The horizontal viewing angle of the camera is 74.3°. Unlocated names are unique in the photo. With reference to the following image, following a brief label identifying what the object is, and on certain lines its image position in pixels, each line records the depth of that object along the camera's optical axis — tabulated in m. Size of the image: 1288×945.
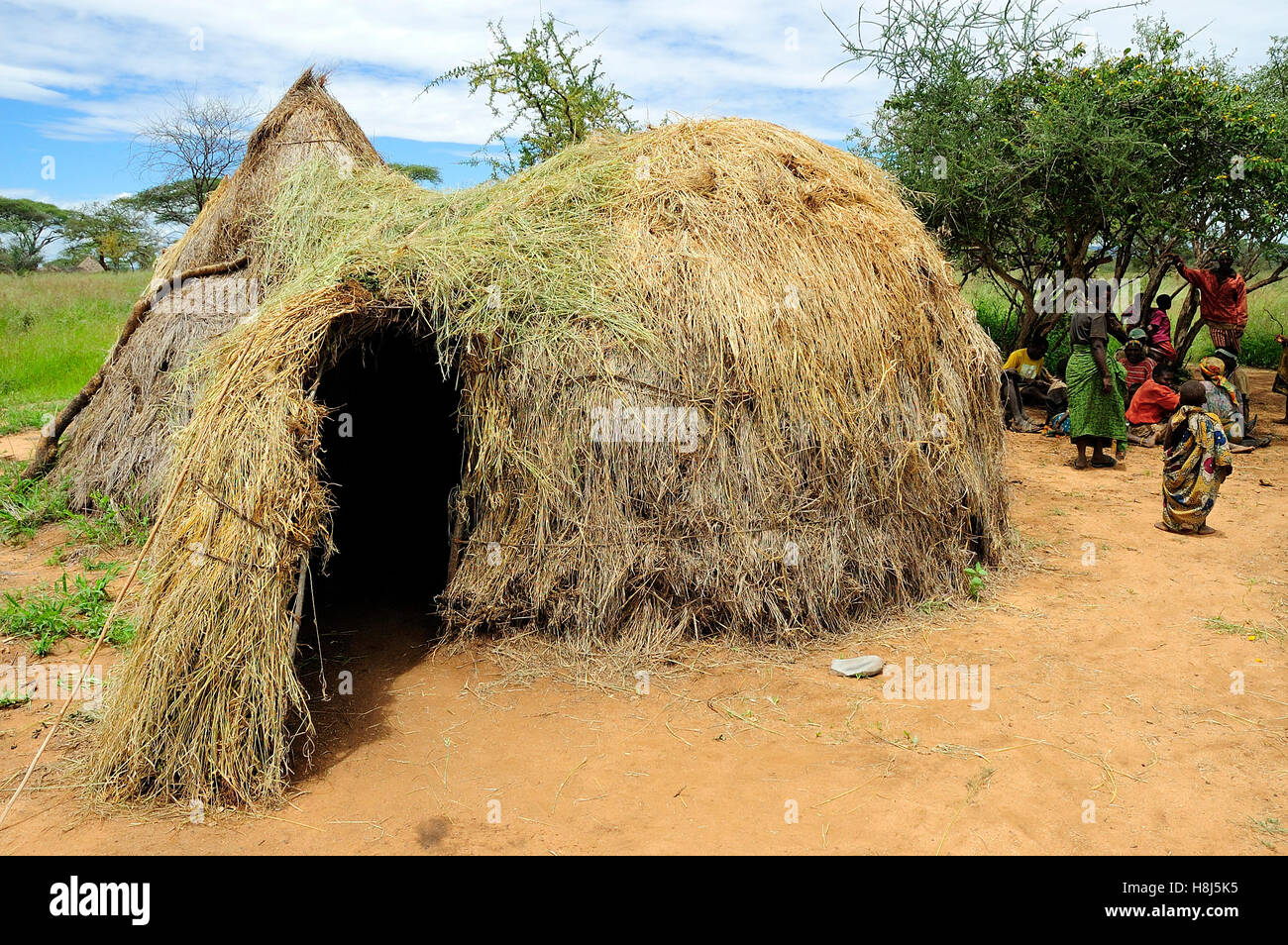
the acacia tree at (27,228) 28.19
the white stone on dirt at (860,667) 5.02
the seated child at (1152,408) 10.68
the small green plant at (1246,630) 5.54
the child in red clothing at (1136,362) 10.73
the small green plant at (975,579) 6.16
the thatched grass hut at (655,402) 4.42
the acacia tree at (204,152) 11.51
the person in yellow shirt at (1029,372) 12.61
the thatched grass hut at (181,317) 7.30
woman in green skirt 9.52
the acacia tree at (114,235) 28.25
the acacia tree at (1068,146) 10.40
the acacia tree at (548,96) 10.16
